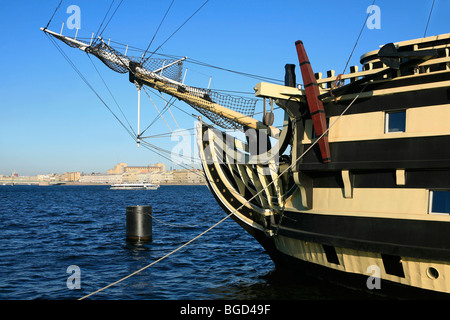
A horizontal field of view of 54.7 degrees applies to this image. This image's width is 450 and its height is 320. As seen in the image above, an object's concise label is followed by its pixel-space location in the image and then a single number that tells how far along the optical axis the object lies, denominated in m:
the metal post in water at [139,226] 21.97
